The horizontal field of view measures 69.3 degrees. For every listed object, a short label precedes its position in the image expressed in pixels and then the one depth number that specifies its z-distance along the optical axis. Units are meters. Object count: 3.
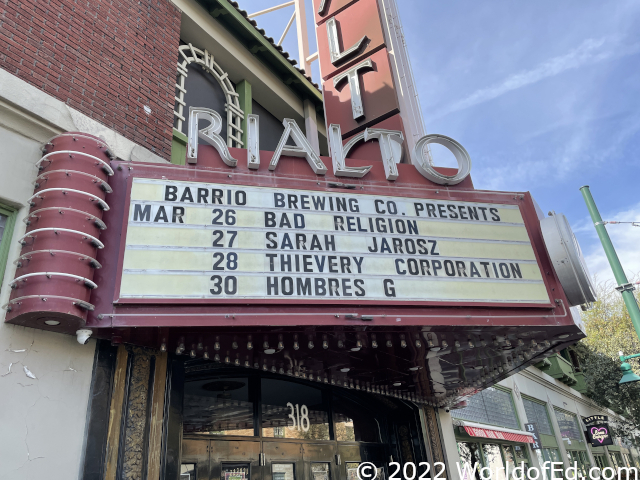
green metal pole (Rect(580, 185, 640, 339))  7.41
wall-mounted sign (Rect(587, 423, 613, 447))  20.25
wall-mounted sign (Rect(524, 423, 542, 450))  15.07
